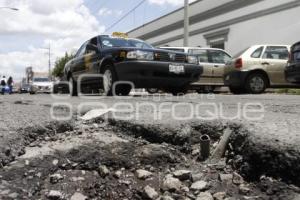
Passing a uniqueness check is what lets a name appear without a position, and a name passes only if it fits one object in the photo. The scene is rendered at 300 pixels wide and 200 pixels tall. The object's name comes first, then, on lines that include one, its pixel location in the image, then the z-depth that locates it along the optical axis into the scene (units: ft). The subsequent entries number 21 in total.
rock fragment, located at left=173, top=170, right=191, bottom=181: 5.10
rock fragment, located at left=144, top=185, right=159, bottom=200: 4.69
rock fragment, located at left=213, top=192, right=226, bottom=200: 4.60
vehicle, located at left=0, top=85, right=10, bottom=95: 59.56
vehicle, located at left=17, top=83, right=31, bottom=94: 66.18
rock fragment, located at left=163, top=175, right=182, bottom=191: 4.84
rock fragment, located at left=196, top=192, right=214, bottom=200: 4.61
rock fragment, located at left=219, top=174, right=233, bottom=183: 4.95
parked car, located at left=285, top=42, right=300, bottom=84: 18.37
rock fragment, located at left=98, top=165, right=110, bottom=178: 5.16
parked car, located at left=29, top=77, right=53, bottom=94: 59.25
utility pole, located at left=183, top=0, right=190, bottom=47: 37.48
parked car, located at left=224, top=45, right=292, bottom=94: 21.54
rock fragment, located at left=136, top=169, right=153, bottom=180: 5.12
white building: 32.52
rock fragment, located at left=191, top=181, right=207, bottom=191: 4.82
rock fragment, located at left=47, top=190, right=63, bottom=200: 4.62
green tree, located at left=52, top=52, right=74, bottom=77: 123.99
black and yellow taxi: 15.15
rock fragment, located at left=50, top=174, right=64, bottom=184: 4.94
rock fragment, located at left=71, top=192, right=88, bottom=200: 4.63
